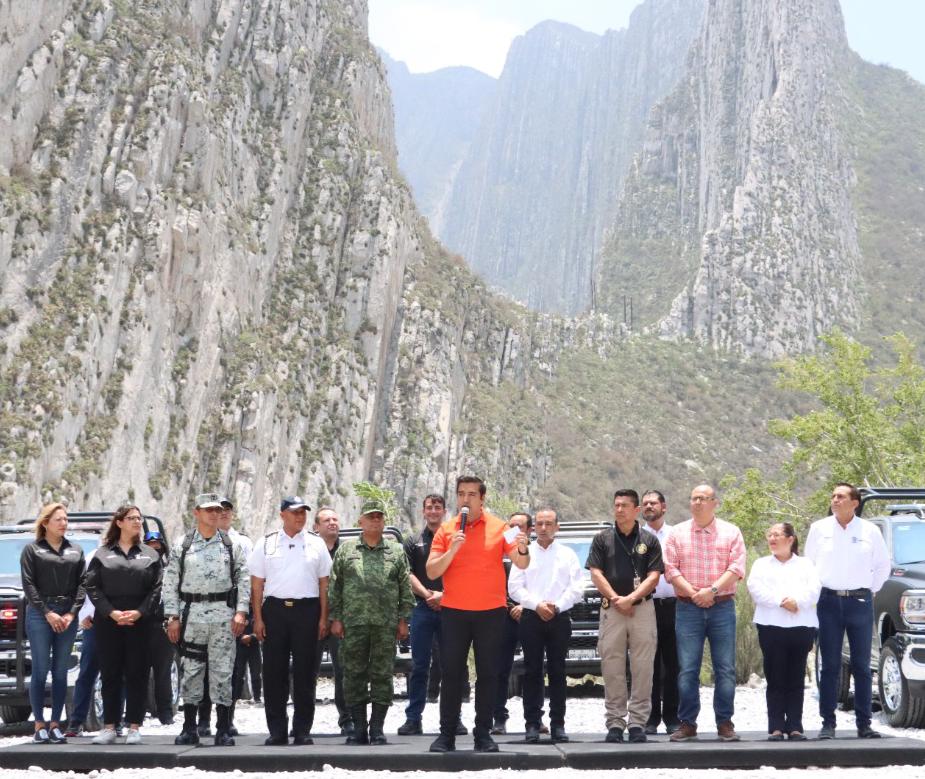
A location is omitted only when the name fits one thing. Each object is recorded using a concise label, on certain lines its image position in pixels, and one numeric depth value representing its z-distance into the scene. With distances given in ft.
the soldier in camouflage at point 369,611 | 30.86
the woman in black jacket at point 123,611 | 31.96
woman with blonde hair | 32.96
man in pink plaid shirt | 31.50
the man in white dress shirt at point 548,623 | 32.09
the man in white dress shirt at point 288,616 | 31.71
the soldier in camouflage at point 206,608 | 30.86
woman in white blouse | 31.91
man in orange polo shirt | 29.14
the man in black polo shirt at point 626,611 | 31.40
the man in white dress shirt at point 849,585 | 33.27
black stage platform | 28.63
